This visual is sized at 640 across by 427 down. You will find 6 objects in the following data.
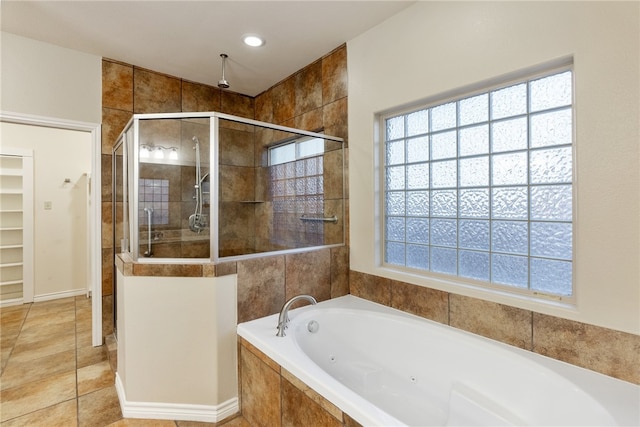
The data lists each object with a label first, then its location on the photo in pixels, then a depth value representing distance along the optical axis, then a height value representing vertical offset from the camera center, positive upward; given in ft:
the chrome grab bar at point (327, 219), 8.52 -0.24
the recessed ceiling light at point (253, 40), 7.97 +4.48
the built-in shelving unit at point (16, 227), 12.71 -0.68
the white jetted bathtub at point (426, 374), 4.09 -2.64
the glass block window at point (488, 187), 5.13 +0.47
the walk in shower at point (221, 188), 6.54 +0.55
